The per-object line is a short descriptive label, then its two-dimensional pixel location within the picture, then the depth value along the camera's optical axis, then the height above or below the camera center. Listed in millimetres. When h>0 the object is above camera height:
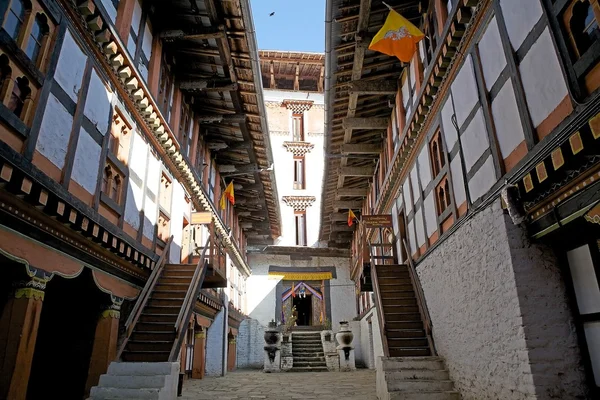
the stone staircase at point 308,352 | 17297 +96
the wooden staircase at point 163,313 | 7848 +829
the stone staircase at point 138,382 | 6809 -378
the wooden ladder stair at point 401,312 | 9117 +909
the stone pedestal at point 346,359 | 16891 -185
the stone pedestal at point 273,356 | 16906 -36
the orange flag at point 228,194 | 17078 +6045
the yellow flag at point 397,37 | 8742 +6043
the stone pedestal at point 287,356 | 17344 -45
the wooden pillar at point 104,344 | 7625 +235
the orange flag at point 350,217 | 19758 +5919
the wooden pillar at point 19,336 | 5203 +267
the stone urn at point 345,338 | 16953 +597
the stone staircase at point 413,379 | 7629 -462
